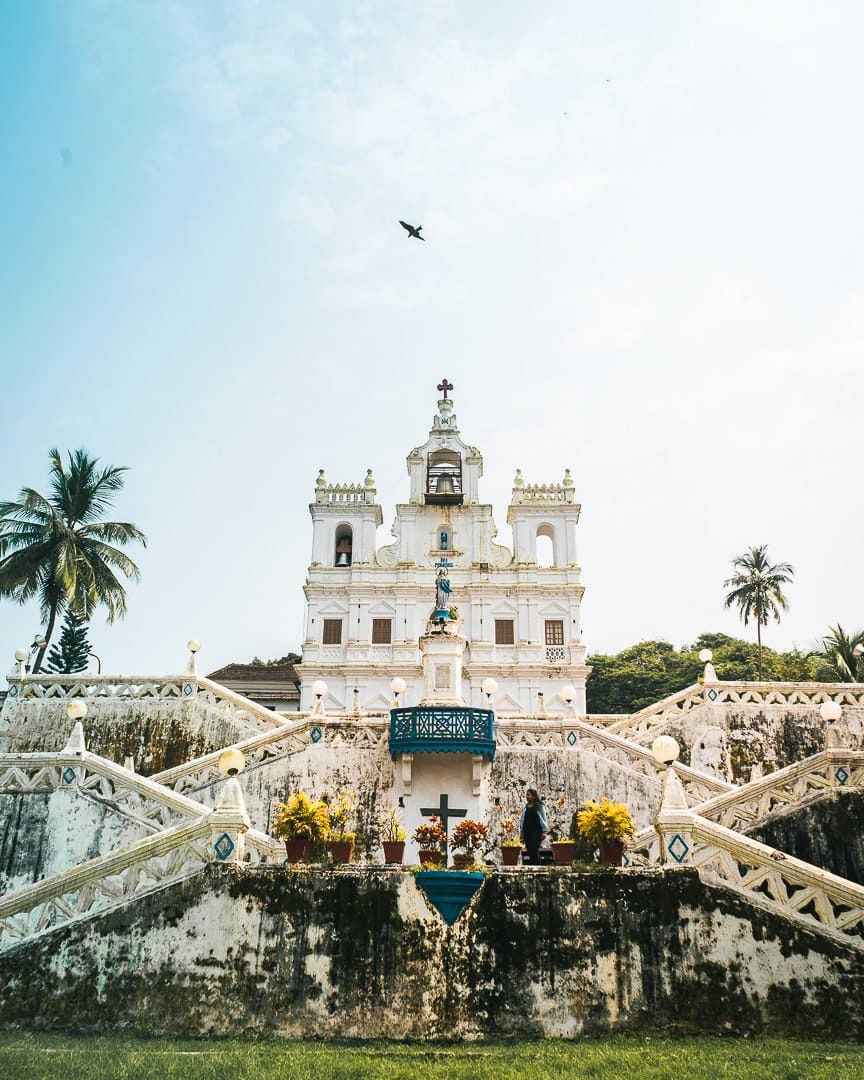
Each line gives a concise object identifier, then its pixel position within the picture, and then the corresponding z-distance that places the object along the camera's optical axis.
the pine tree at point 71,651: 43.19
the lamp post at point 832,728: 16.08
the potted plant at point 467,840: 12.01
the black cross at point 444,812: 19.28
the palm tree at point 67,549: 31.41
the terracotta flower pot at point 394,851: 13.07
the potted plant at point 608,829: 12.82
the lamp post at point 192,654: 24.94
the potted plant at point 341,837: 12.77
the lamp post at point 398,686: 21.26
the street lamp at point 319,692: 21.80
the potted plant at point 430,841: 12.11
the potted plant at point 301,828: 12.66
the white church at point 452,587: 40.44
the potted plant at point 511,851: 13.33
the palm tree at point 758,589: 49.66
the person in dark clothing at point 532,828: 14.72
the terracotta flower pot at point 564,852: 13.83
